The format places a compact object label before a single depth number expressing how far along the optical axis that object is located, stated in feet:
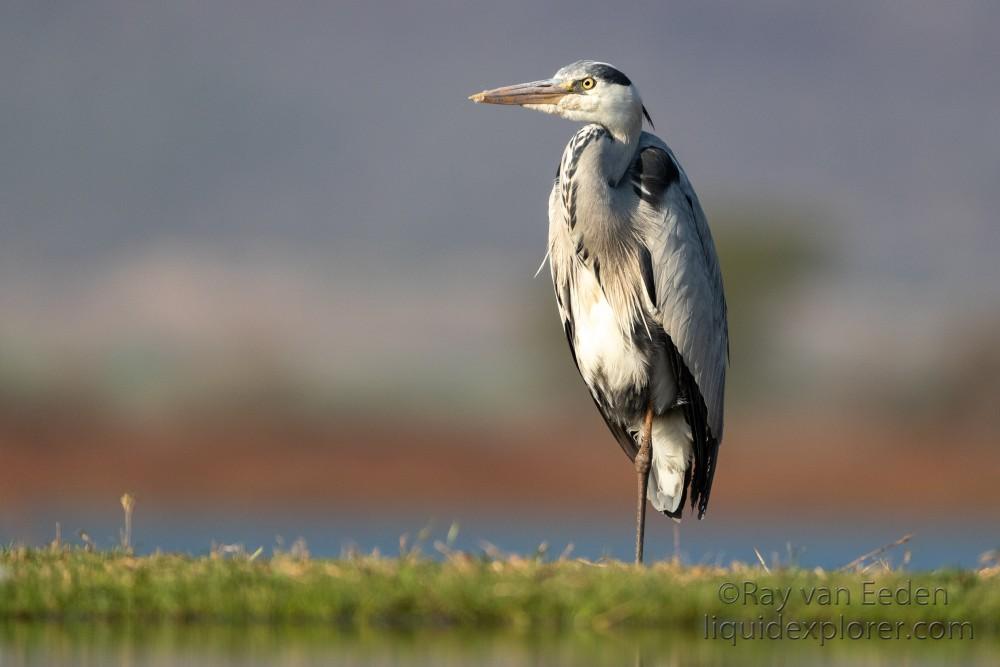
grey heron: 56.03
